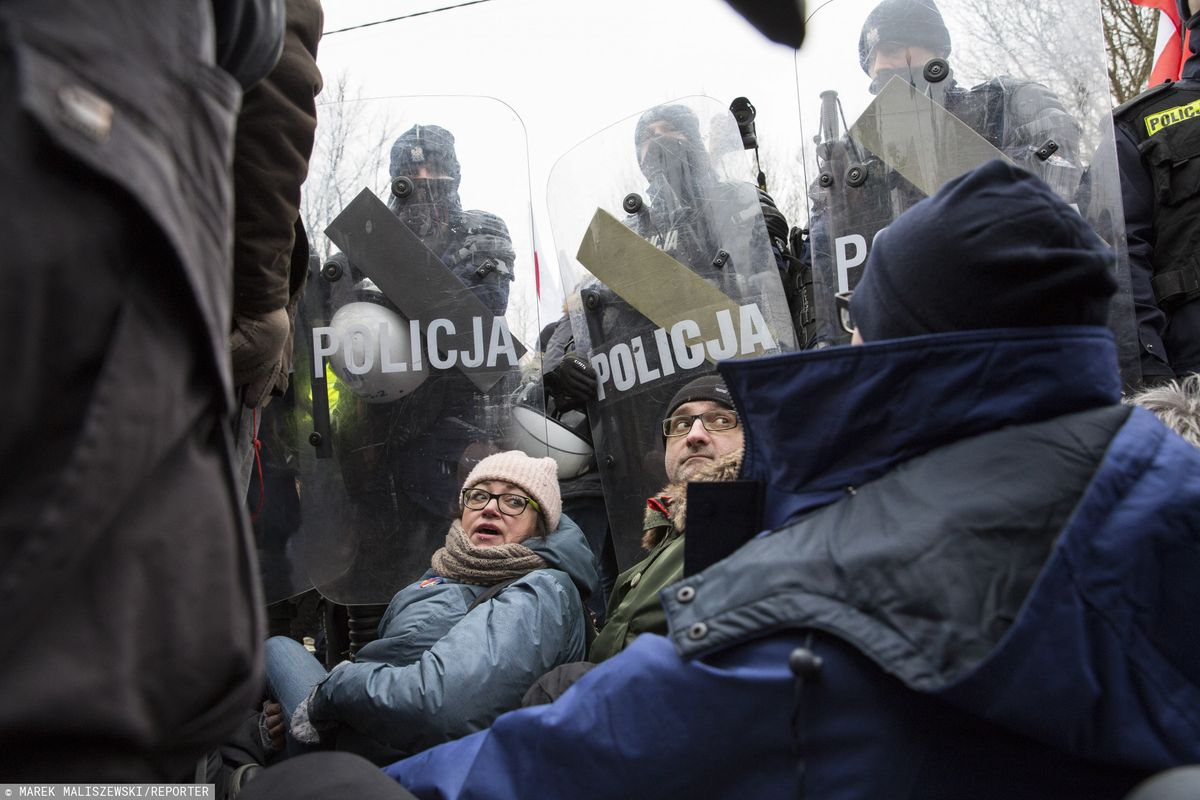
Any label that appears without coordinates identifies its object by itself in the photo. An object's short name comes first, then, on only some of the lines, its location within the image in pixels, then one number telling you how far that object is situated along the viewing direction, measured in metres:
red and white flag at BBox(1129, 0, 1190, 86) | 3.51
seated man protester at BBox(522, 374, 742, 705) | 2.02
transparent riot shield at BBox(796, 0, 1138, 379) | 2.76
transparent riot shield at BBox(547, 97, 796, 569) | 3.02
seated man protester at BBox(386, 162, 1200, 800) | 0.99
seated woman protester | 2.14
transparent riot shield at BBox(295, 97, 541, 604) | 3.03
